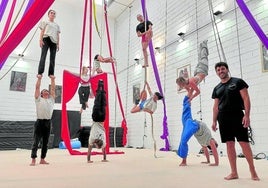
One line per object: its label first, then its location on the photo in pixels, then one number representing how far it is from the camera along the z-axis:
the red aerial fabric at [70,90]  5.81
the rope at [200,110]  7.48
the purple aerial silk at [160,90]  5.35
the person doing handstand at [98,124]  4.87
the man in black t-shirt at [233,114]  2.85
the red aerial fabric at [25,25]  2.14
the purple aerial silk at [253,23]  3.21
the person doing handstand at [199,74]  4.32
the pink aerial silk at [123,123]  5.86
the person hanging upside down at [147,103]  5.33
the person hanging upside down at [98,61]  5.75
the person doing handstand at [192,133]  4.12
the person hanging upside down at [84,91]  7.32
